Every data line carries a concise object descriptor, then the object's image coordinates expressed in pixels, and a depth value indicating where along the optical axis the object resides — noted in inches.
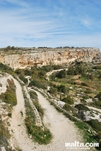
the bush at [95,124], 566.5
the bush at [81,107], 719.9
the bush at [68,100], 856.8
